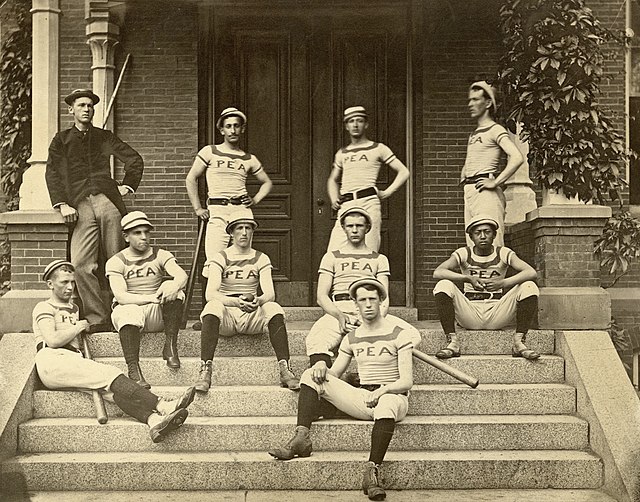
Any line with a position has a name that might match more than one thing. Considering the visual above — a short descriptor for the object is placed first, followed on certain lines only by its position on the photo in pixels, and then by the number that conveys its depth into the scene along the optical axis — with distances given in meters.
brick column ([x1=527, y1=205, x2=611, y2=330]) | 8.34
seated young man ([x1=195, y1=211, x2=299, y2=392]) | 7.43
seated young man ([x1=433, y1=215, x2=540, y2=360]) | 7.56
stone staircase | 6.40
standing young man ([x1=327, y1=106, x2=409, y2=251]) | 8.26
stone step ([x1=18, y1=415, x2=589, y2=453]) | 6.67
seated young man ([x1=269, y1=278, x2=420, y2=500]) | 6.51
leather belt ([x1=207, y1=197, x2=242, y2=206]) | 8.40
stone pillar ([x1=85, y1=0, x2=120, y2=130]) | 10.16
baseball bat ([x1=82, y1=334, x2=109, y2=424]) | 6.79
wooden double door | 10.50
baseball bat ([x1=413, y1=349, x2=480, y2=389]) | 6.91
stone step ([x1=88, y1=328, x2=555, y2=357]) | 7.72
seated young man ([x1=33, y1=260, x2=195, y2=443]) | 6.71
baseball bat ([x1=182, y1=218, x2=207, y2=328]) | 8.49
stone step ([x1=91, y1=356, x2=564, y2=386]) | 7.38
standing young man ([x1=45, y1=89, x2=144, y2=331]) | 8.18
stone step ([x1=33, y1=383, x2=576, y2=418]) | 7.05
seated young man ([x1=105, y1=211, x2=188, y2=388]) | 7.38
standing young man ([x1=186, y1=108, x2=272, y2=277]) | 8.30
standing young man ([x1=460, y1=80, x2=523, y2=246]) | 8.20
